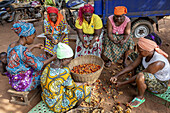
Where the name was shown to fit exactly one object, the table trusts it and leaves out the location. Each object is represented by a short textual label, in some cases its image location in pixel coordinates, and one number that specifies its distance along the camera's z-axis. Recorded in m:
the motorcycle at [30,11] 8.48
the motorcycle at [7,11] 8.52
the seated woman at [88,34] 3.54
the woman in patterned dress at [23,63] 2.35
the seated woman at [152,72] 2.25
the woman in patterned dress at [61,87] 2.10
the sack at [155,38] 3.36
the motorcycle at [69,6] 5.08
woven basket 2.64
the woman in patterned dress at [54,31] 3.67
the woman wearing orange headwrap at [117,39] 3.52
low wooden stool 2.58
